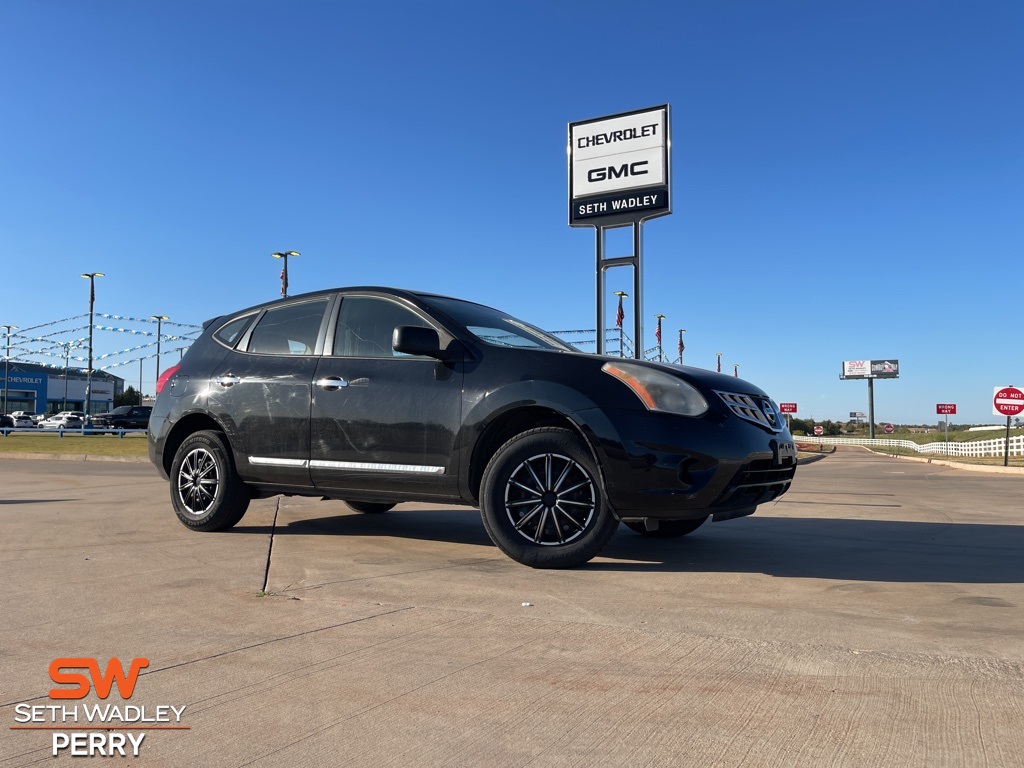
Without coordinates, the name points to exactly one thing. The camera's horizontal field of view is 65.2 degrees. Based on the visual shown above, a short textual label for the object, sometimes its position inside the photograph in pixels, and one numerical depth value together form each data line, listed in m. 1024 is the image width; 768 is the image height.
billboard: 139.38
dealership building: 92.50
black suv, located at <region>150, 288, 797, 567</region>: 4.45
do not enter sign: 22.92
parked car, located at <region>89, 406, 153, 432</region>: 52.81
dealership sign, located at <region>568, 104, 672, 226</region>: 18.91
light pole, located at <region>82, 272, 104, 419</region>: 50.41
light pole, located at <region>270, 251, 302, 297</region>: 32.78
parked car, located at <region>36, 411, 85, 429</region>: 56.47
